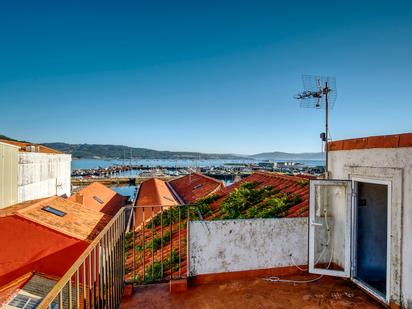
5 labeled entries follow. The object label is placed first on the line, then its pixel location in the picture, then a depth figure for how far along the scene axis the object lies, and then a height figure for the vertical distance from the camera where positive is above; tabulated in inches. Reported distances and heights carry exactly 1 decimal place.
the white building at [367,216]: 145.9 -43.0
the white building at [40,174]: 661.3 -70.2
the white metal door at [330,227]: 188.9 -56.0
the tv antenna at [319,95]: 252.2 +65.0
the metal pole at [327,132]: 215.2 +22.0
